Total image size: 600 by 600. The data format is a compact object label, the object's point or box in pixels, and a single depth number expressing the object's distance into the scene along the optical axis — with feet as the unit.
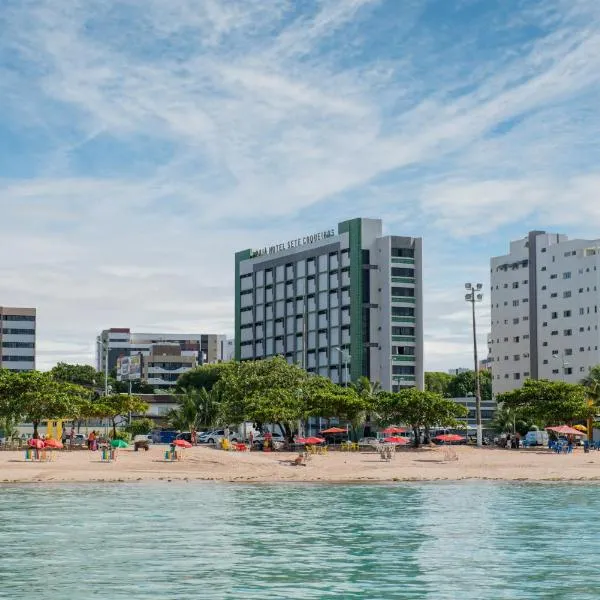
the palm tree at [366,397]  325.83
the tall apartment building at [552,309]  597.11
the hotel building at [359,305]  549.54
